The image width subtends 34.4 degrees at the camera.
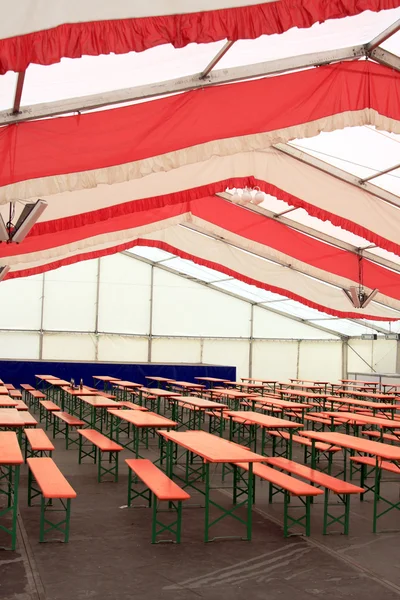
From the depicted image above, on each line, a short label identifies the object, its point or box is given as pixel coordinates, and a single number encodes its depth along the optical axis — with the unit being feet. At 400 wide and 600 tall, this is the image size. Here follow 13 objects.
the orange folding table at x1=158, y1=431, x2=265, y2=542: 17.08
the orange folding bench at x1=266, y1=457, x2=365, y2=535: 18.02
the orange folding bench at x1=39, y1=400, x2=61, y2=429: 34.14
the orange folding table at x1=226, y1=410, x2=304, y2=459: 22.17
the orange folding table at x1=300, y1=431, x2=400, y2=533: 18.93
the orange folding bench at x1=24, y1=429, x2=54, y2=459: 20.25
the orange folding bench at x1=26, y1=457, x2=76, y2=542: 16.53
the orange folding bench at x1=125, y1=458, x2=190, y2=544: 17.13
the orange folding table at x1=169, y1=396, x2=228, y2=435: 29.13
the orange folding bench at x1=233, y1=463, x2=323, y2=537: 17.73
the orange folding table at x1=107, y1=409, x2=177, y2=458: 21.62
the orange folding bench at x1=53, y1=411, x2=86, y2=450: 30.21
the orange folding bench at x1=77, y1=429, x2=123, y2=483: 24.17
